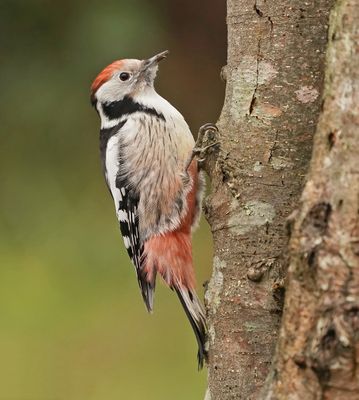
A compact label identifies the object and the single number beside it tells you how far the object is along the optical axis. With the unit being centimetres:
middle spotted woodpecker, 754
